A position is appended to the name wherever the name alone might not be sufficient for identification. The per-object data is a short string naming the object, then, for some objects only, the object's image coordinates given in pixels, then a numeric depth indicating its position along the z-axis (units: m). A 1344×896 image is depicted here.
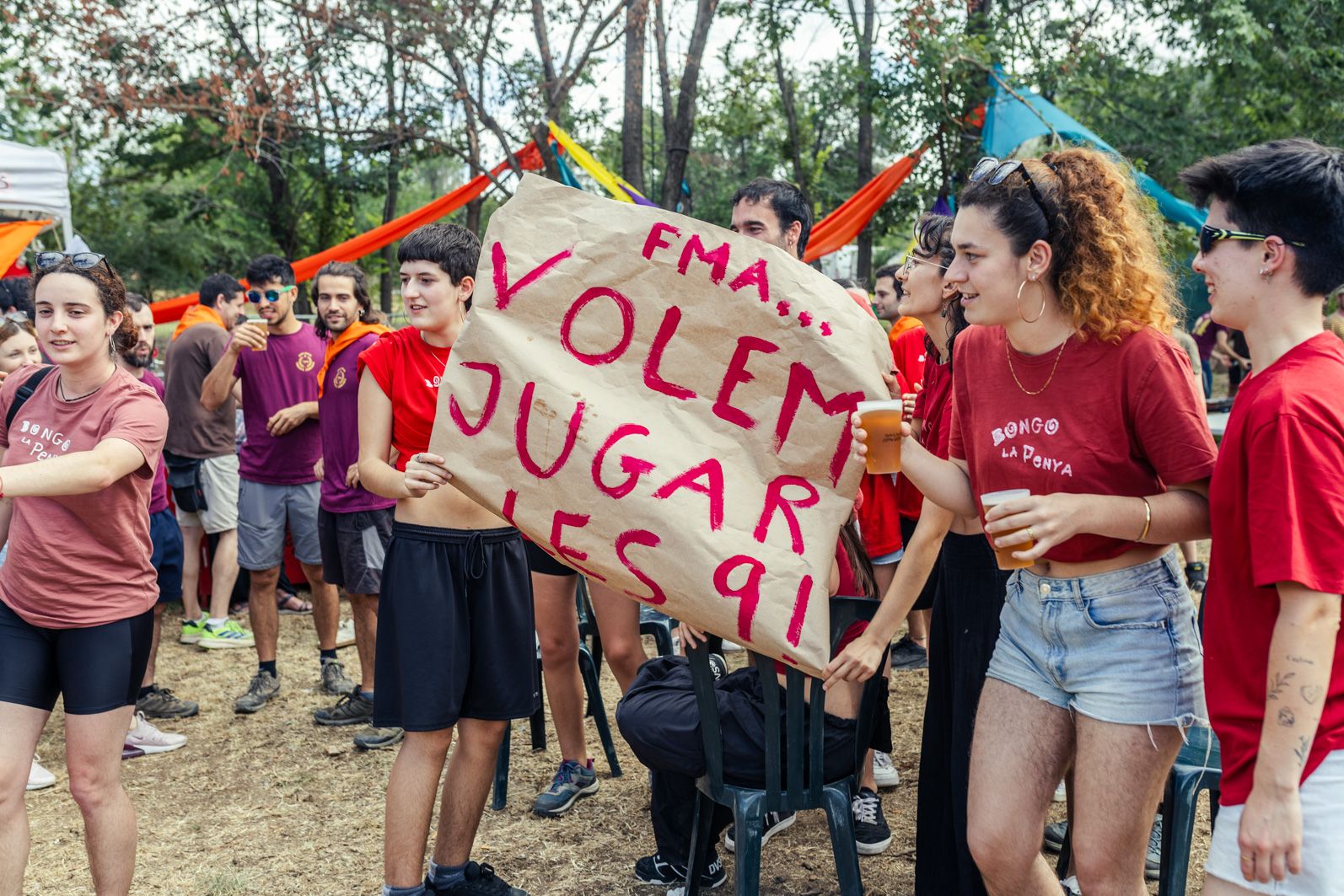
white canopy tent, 7.22
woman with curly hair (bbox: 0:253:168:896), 2.77
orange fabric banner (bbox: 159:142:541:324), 9.96
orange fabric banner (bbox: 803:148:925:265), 10.17
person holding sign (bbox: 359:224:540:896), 2.98
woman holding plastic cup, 2.02
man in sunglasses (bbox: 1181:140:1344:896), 1.62
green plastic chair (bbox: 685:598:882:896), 2.59
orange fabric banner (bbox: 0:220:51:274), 7.19
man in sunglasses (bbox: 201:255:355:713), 5.44
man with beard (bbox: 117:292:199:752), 4.78
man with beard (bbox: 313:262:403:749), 4.98
